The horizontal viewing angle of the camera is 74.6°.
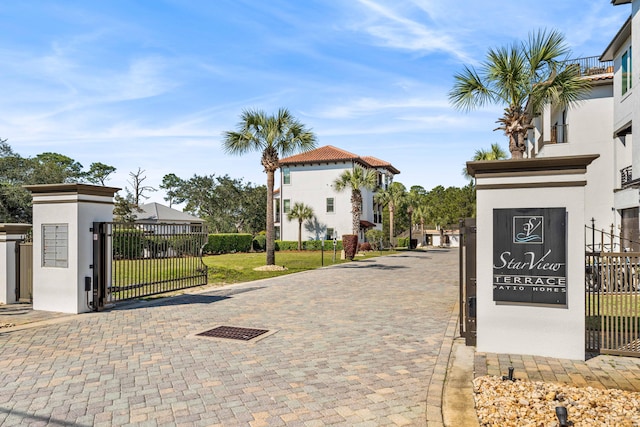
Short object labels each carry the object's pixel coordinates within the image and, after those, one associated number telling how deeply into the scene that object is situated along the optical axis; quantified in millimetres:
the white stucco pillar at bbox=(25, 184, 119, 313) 9867
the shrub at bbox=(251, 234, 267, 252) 45500
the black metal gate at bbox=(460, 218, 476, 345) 7035
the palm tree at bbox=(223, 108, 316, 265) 22688
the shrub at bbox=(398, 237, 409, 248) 57738
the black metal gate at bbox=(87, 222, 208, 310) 10156
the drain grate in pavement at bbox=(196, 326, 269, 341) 7711
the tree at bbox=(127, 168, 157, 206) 56419
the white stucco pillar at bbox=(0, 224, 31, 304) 11258
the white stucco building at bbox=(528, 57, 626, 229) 19797
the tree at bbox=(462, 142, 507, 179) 26548
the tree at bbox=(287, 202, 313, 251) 47250
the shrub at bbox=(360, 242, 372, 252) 40469
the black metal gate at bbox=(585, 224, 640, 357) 6281
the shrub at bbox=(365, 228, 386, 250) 44838
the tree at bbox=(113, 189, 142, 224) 39594
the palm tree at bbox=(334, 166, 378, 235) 36875
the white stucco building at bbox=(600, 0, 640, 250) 14766
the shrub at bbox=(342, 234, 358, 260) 30391
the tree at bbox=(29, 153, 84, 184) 35969
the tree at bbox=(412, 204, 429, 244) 62666
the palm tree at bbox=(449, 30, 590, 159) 14125
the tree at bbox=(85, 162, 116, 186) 65125
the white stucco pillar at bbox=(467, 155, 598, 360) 6312
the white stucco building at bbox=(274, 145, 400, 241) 47031
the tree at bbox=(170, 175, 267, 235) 60250
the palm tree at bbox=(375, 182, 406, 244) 49500
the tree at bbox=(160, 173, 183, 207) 84562
